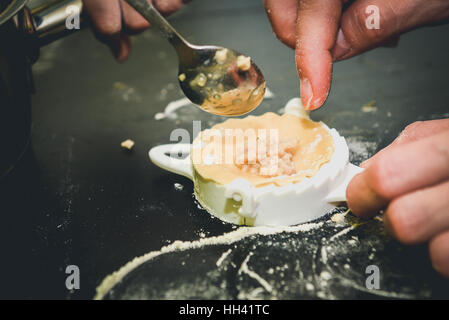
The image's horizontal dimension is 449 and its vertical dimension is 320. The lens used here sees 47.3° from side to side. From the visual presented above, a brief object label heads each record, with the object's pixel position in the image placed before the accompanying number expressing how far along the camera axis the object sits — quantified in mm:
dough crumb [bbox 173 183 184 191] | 290
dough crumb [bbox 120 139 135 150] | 334
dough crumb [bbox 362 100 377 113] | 357
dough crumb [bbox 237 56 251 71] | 263
